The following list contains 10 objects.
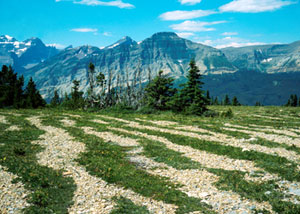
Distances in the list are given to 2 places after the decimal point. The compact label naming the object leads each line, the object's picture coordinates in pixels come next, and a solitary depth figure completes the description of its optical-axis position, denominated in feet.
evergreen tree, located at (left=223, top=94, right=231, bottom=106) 571.44
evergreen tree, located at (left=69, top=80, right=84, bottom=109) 206.59
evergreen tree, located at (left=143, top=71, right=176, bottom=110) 157.89
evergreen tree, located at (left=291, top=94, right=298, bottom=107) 550.03
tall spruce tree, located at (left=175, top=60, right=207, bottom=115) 145.48
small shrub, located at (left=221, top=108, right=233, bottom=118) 144.34
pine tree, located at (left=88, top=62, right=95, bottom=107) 243.40
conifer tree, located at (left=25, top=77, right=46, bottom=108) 183.12
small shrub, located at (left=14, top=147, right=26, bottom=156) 55.06
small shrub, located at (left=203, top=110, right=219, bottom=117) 148.46
